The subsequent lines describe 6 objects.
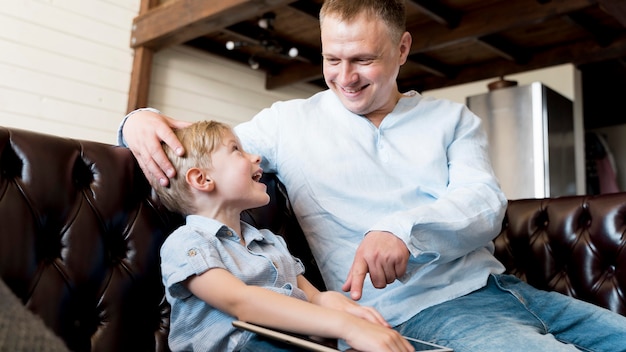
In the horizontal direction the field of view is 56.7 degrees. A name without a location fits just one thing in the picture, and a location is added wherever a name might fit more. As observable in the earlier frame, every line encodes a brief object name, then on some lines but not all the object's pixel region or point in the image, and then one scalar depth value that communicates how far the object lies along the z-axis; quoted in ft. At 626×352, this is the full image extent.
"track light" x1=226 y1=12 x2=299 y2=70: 16.17
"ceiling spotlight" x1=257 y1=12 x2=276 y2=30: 16.15
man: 3.88
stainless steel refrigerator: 15.39
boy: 3.30
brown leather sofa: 3.65
